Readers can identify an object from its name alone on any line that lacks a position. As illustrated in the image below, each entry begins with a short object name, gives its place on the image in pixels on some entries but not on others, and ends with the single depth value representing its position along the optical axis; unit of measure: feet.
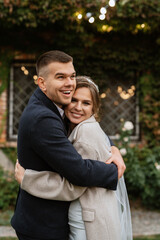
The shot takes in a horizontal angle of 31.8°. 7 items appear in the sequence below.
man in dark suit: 5.26
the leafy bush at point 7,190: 16.10
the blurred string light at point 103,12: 14.02
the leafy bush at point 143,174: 15.44
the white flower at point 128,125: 15.05
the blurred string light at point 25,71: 18.06
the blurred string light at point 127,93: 18.57
